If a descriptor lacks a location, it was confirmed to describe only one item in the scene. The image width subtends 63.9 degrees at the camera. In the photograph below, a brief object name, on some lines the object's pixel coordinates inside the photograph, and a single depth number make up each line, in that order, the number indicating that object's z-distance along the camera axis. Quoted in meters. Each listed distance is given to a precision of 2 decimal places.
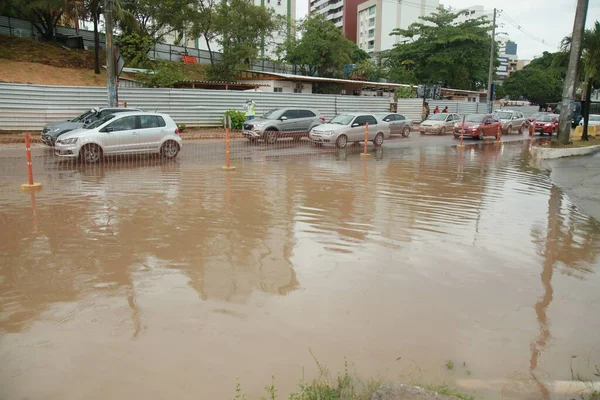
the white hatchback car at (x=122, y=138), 13.89
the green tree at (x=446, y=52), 51.78
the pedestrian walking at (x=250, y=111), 26.20
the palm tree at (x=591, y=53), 23.06
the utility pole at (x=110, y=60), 19.42
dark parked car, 17.86
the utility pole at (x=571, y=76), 19.52
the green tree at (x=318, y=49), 49.56
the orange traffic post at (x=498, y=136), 26.77
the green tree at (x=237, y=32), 38.66
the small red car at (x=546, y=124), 33.09
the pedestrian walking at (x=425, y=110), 40.81
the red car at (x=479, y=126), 28.23
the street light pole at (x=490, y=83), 40.58
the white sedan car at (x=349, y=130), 20.62
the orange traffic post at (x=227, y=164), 13.57
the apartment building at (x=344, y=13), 95.75
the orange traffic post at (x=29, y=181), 10.09
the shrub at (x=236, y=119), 27.34
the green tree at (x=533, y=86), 77.38
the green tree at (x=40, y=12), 32.69
